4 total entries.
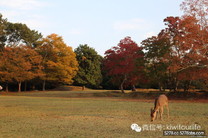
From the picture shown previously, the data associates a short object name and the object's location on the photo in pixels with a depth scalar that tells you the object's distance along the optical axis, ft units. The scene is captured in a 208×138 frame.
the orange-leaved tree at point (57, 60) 202.83
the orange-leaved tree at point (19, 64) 187.73
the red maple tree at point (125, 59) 154.25
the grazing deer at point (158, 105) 45.90
